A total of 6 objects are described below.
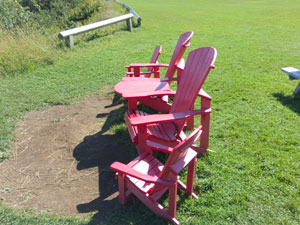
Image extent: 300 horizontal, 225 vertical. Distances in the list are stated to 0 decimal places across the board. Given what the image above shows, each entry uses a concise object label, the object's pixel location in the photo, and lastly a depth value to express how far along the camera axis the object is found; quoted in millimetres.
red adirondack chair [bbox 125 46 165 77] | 5055
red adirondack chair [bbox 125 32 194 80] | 4227
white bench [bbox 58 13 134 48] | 8512
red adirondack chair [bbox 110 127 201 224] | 2266
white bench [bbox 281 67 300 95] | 4902
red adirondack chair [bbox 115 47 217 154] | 2953
